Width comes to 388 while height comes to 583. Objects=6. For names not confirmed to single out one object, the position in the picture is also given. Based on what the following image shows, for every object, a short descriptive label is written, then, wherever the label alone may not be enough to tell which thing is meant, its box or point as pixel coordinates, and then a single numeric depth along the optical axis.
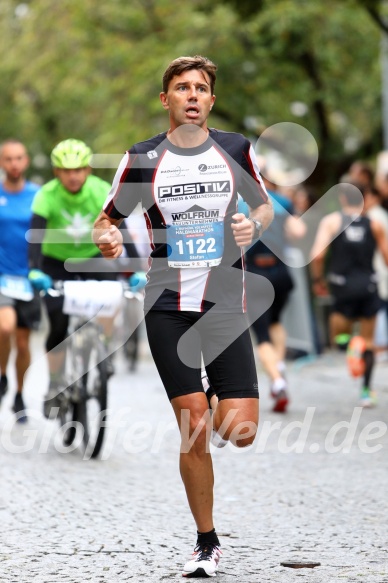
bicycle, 17.64
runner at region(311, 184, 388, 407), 24.02
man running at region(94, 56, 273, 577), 11.22
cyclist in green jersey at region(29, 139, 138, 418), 18.12
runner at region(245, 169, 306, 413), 23.05
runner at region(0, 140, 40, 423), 21.42
